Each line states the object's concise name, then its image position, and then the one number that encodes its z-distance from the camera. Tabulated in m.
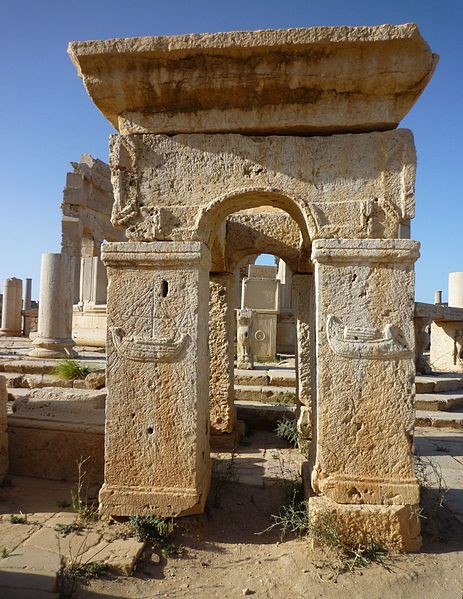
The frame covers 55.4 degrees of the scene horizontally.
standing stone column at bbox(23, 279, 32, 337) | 23.06
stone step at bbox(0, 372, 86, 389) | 7.64
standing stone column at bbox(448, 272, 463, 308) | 12.41
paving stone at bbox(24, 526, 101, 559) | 2.89
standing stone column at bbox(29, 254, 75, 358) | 9.64
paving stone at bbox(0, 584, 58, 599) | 2.43
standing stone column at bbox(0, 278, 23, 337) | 16.23
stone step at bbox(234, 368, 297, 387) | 7.95
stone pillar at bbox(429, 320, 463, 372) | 10.67
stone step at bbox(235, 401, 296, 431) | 6.21
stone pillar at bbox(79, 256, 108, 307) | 14.04
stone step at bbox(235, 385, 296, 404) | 7.18
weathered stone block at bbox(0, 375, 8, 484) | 4.13
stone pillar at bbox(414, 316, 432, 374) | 9.17
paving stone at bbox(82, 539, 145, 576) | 2.74
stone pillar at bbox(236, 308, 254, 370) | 9.20
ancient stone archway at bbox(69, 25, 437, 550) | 3.08
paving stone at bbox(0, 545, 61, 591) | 2.59
